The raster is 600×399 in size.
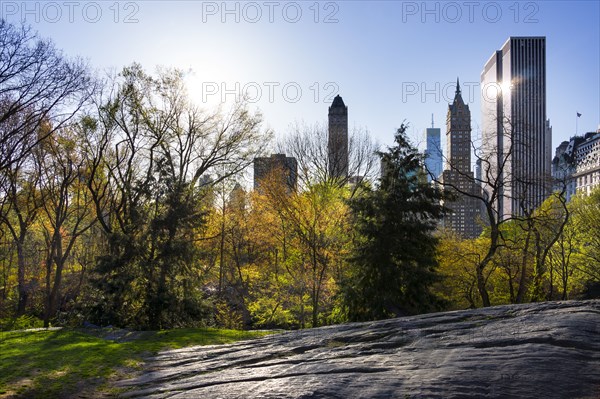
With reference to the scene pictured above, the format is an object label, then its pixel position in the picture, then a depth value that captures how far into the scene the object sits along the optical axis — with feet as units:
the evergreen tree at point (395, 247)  55.83
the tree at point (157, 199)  55.36
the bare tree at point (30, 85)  42.19
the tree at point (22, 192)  78.91
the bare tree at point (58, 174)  77.30
